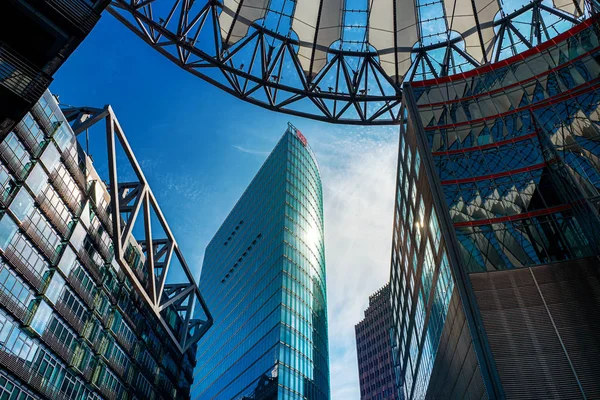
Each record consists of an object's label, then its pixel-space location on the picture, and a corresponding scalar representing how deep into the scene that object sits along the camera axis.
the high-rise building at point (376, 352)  115.34
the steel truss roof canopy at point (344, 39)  24.83
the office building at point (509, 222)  20.11
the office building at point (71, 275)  26.75
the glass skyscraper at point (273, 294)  61.28
